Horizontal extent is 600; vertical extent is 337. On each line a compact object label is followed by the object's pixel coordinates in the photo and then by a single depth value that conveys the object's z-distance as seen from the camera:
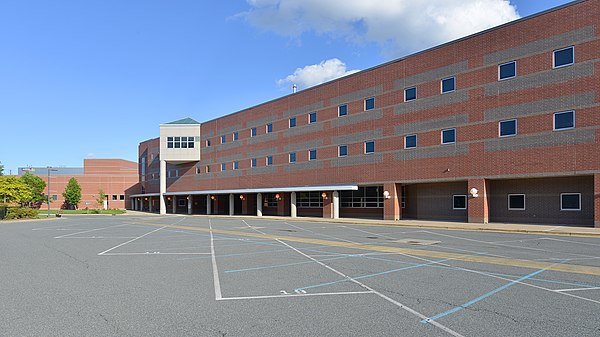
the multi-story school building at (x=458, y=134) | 26.03
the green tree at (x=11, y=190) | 53.62
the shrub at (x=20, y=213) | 46.88
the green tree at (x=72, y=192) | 90.19
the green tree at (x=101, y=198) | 88.56
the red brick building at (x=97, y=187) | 92.69
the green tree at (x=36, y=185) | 90.94
